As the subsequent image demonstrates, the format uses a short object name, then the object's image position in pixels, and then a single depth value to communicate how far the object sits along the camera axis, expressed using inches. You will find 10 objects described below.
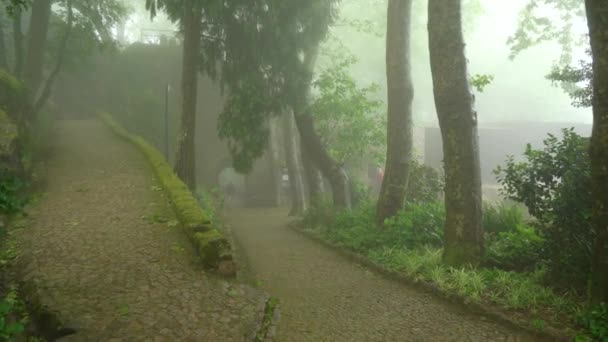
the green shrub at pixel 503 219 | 364.2
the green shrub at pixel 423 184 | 550.3
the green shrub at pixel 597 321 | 187.2
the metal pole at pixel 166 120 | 515.0
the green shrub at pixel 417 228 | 366.9
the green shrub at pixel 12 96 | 506.3
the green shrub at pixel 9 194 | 137.6
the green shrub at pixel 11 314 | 108.7
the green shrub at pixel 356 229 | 398.3
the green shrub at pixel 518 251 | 288.0
